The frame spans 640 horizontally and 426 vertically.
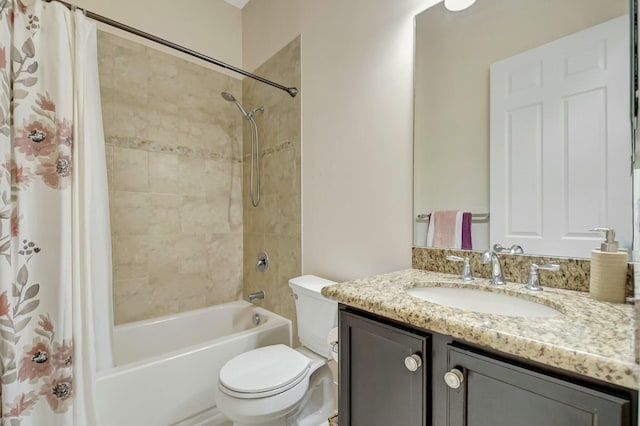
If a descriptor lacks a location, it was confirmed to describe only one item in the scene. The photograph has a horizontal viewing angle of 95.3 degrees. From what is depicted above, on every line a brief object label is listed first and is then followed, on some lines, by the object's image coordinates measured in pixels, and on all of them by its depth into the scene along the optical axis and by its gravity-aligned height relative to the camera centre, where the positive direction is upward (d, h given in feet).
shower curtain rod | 4.13 +2.76
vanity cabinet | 1.53 -1.15
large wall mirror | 2.67 +0.95
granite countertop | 1.47 -0.77
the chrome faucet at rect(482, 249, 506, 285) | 3.10 -0.63
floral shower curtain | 3.51 -0.09
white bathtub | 4.28 -2.70
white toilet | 3.70 -2.31
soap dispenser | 2.39 -0.53
